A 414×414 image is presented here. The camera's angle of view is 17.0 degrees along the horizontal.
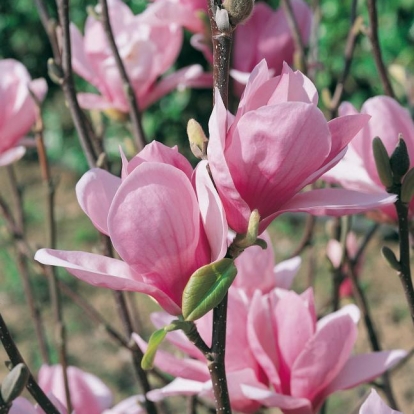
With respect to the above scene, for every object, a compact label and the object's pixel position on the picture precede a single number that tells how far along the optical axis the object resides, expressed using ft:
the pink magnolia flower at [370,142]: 2.93
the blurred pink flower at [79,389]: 3.22
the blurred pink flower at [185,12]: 3.64
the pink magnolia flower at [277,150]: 2.31
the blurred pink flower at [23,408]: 2.50
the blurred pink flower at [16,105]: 3.51
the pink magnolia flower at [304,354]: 2.71
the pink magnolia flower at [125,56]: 3.81
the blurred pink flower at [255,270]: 3.02
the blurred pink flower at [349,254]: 3.79
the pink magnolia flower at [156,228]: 2.34
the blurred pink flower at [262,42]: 3.85
